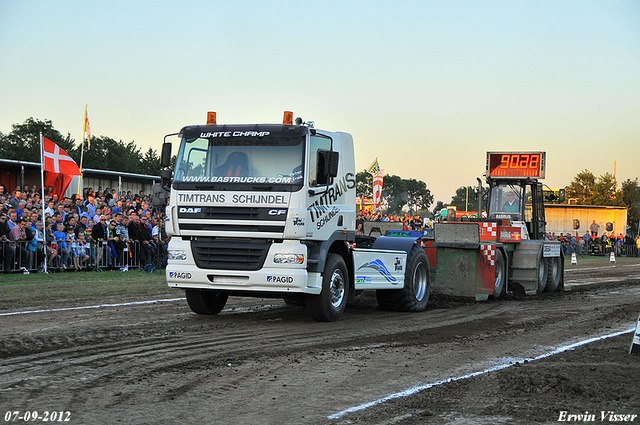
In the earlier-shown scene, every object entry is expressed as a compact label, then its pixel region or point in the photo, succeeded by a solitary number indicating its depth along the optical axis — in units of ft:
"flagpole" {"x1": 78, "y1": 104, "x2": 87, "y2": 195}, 96.73
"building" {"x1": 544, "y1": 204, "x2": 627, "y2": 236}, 182.91
